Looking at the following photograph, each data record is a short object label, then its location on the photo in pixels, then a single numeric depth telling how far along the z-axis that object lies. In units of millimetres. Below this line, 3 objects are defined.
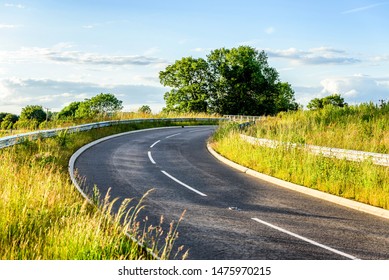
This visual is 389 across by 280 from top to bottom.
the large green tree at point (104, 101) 112412
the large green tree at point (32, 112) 137375
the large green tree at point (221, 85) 67562
